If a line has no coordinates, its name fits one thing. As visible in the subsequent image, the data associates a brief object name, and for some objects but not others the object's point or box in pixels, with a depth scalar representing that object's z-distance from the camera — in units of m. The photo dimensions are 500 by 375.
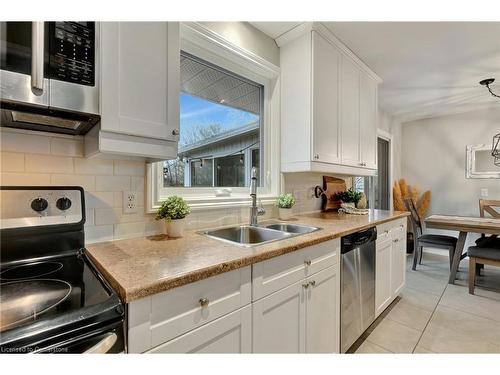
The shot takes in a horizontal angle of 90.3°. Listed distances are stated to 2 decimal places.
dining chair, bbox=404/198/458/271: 3.17
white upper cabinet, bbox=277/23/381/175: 2.01
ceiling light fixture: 3.58
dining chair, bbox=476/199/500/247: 2.95
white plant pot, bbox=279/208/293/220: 2.00
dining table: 2.65
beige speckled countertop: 0.76
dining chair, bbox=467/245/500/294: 2.52
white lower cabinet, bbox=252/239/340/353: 1.09
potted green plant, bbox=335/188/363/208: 2.62
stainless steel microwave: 0.75
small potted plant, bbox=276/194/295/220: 1.99
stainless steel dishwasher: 1.58
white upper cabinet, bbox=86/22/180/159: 0.96
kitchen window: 1.67
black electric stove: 0.57
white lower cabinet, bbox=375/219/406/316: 2.00
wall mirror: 3.80
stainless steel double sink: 1.61
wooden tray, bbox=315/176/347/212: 2.64
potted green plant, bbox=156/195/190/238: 1.32
